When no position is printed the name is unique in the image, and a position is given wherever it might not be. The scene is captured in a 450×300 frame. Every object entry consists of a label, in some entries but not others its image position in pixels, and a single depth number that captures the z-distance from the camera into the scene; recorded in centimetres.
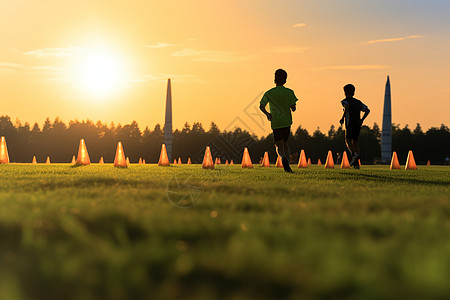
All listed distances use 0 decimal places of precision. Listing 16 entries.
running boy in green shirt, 1587
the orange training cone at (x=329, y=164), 2186
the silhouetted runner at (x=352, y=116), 1838
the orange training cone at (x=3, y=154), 2213
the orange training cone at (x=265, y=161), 2479
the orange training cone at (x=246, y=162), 2208
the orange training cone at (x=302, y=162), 2317
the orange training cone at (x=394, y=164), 2281
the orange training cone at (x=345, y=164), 2189
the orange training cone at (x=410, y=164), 2192
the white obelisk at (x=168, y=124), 6807
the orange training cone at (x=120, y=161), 2048
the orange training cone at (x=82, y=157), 2112
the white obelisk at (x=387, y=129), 6769
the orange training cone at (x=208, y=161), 1914
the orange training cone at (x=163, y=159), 2455
